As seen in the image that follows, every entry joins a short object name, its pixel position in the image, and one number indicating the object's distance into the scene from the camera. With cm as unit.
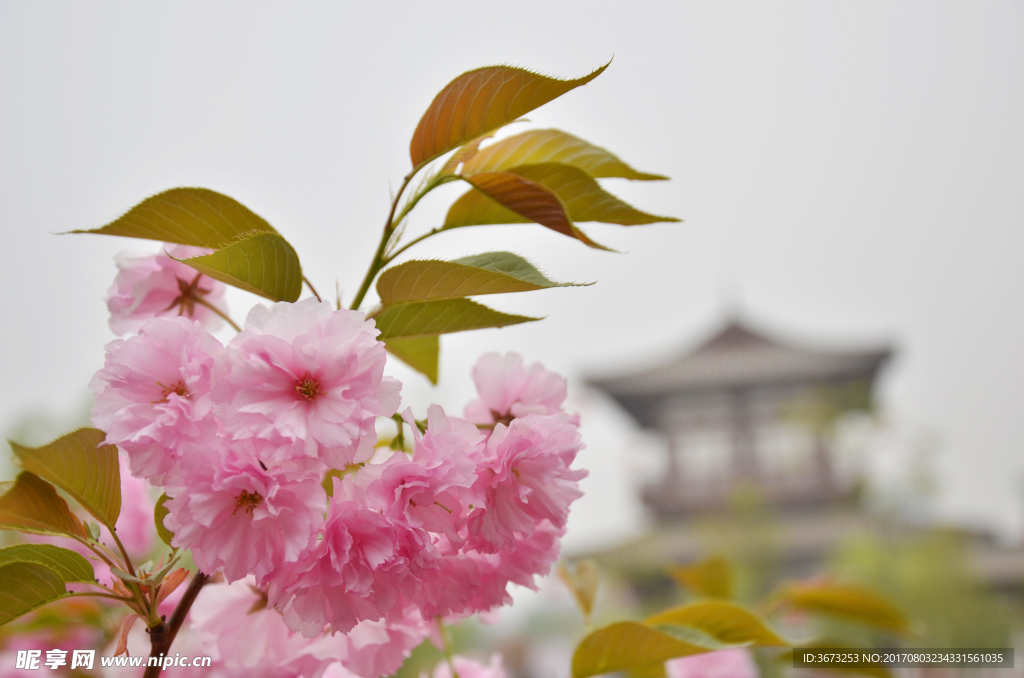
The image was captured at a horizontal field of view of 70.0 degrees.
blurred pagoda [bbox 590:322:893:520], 1034
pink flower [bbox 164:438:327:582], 35
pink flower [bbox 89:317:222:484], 36
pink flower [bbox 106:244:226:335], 49
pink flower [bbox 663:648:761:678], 128
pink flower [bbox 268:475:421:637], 38
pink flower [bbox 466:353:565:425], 49
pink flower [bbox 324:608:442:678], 47
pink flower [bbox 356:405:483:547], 38
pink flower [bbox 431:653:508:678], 70
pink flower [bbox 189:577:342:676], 48
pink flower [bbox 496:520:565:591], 47
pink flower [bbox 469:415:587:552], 40
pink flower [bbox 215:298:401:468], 35
